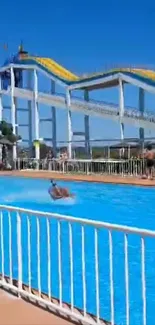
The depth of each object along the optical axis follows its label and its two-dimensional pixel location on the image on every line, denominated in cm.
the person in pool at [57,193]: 1541
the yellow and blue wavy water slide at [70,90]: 2780
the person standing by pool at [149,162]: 2059
